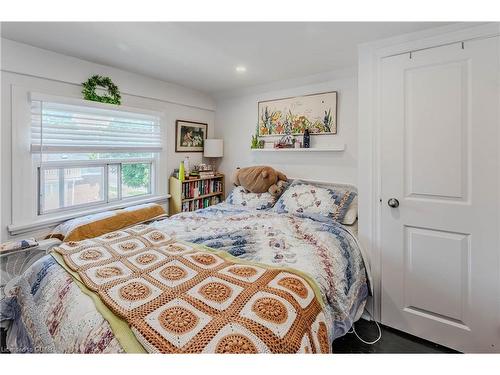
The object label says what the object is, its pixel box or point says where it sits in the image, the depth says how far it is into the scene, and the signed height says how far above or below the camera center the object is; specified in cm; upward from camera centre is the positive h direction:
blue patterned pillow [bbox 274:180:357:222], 247 -17
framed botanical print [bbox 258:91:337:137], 295 +85
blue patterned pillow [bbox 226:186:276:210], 295 -18
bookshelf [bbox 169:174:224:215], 337 -12
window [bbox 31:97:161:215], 234 +31
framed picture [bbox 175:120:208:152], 350 +68
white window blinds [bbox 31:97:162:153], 229 +55
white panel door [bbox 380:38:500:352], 166 -7
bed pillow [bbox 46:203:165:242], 227 -37
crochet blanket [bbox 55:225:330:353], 92 -49
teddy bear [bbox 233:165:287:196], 310 +5
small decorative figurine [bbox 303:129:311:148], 307 +53
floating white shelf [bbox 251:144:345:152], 286 +41
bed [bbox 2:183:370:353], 101 -52
